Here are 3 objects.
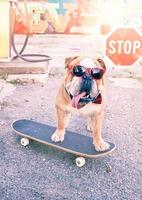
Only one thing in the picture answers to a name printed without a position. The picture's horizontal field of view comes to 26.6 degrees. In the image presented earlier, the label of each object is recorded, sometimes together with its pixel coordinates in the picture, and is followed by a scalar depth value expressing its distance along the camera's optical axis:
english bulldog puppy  2.24
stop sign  5.00
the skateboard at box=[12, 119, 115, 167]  2.50
